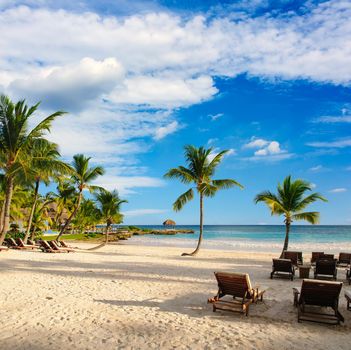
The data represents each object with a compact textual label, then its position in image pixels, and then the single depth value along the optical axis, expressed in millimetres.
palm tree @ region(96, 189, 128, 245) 27172
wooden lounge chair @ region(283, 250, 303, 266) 13766
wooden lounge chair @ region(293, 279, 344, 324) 5816
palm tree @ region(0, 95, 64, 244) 16328
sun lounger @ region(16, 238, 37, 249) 19484
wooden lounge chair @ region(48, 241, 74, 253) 18534
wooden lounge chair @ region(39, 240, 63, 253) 18267
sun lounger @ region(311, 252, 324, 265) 14311
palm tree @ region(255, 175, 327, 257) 16953
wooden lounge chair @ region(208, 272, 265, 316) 6423
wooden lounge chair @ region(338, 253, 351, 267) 13945
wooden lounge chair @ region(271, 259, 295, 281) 10562
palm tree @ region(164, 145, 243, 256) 19750
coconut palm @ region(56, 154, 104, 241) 24062
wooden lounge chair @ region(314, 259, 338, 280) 10771
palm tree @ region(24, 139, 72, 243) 16688
